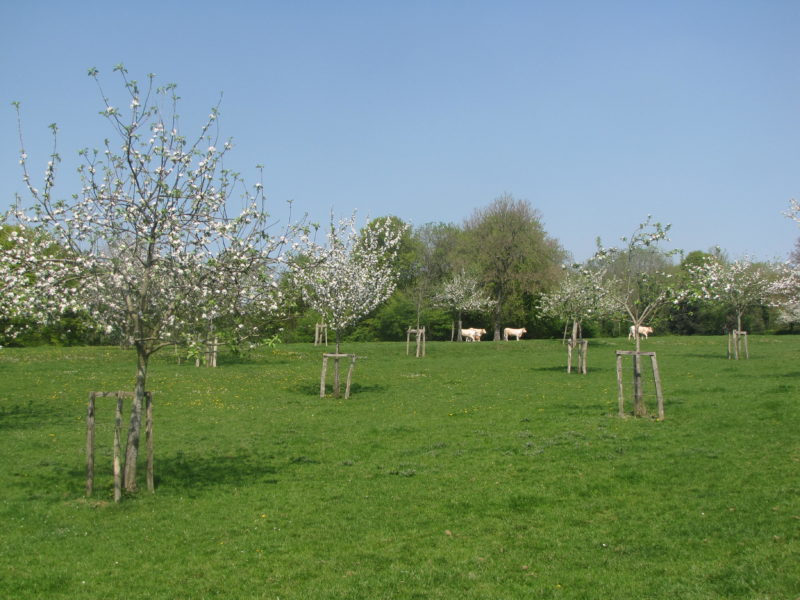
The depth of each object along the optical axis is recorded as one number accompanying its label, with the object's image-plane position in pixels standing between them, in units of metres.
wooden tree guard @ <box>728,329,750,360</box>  45.00
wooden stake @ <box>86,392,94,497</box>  13.47
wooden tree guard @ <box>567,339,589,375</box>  37.94
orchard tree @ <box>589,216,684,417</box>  21.75
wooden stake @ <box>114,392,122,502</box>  13.20
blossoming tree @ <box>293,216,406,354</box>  32.66
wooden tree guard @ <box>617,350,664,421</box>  21.05
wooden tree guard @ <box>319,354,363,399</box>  28.59
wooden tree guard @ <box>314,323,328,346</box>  59.51
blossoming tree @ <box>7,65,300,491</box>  13.66
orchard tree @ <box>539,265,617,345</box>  27.97
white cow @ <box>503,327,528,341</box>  73.75
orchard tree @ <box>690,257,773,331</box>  48.38
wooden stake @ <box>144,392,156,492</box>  14.03
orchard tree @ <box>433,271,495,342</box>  77.68
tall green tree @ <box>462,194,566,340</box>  77.12
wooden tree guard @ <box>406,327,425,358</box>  49.92
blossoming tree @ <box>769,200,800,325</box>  32.64
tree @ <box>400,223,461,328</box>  88.98
